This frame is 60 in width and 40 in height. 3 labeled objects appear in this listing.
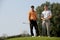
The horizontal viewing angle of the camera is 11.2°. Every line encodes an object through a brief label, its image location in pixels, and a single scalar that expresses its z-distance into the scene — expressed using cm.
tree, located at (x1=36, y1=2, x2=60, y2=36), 4600
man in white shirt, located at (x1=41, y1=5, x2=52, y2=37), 1894
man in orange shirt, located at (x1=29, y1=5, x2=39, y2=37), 1952
